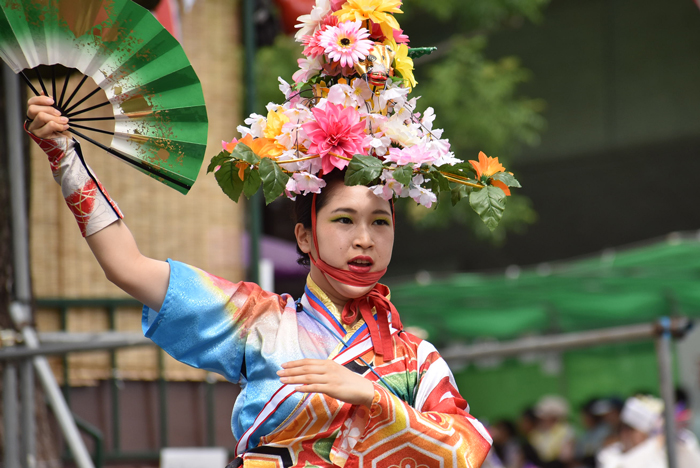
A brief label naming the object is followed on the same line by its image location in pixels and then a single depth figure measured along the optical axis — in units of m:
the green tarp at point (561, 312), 17.62
